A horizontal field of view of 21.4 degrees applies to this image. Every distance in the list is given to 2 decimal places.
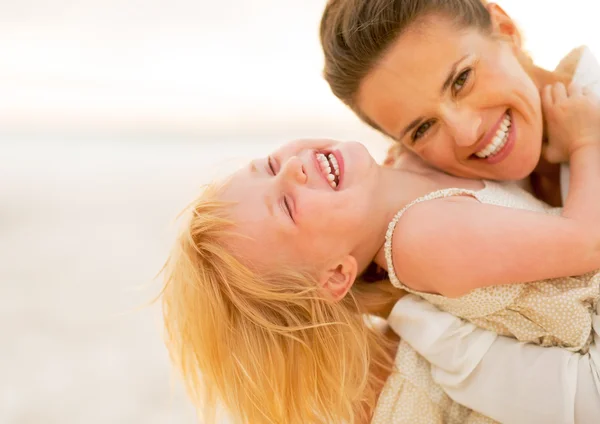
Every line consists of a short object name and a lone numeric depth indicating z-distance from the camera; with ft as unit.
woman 4.50
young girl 4.47
